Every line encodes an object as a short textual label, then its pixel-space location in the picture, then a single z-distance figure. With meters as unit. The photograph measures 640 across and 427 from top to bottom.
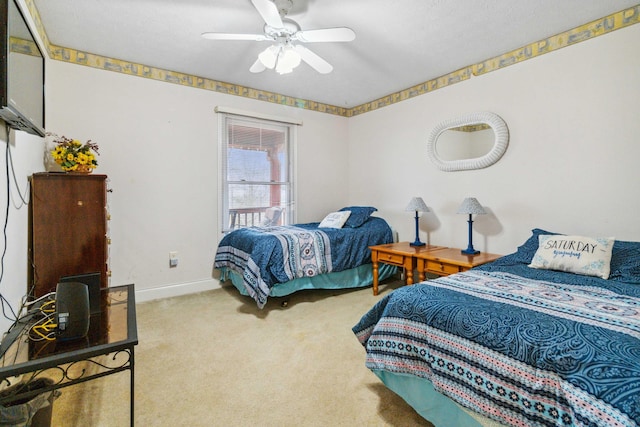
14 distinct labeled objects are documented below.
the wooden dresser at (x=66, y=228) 2.12
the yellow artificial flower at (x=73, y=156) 2.38
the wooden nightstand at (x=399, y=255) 3.01
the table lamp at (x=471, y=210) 2.81
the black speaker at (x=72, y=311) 1.17
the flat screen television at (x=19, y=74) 1.27
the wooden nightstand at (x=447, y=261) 2.55
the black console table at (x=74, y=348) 1.01
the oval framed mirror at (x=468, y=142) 2.95
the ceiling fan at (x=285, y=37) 2.02
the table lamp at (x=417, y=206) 3.32
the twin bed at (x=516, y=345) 0.92
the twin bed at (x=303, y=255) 2.85
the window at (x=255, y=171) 3.74
